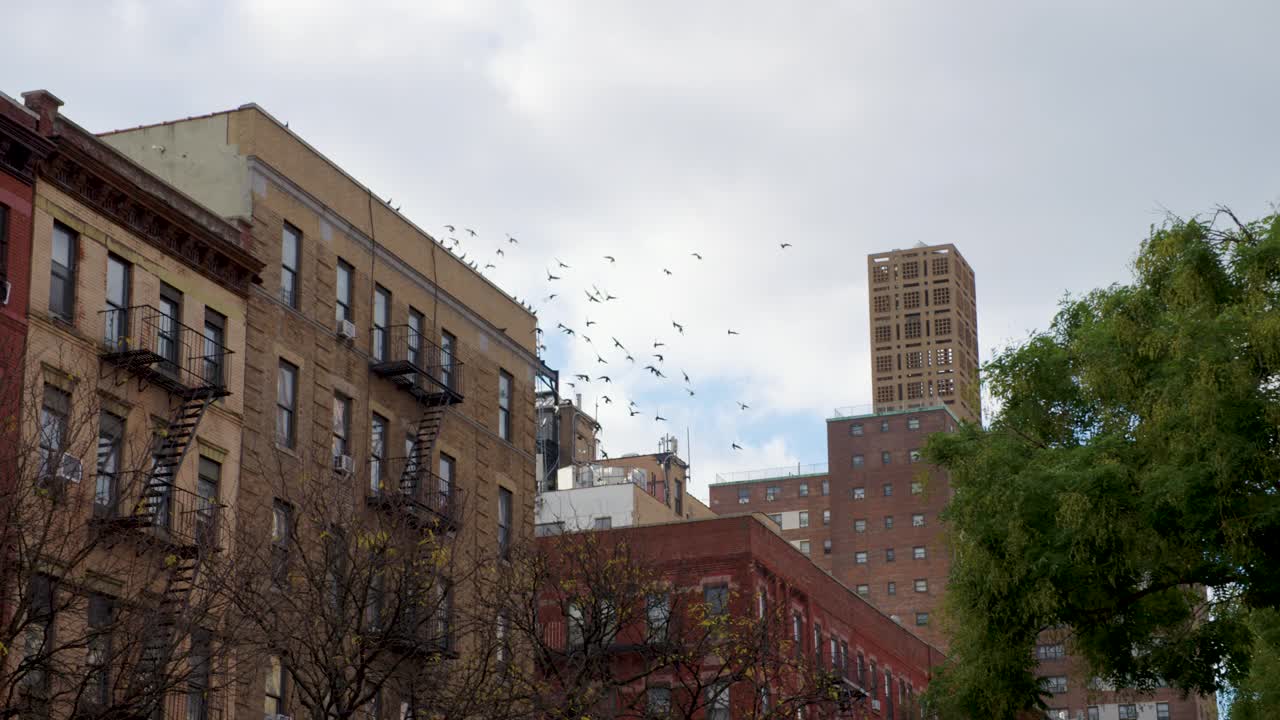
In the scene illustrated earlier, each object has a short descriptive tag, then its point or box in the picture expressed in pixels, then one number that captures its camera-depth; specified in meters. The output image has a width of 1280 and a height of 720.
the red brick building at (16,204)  33.12
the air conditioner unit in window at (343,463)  42.81
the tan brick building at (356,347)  41.50
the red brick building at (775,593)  61.31
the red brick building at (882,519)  141.38
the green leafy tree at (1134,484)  33.66
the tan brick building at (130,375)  31.06
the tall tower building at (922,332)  193.12
